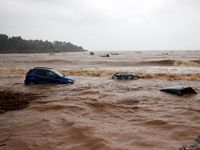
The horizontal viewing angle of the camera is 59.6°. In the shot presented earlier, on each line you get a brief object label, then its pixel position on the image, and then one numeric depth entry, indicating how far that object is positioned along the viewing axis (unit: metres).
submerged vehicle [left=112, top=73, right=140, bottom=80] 16.04
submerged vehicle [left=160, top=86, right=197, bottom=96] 10.53
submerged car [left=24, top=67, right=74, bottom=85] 14.02
